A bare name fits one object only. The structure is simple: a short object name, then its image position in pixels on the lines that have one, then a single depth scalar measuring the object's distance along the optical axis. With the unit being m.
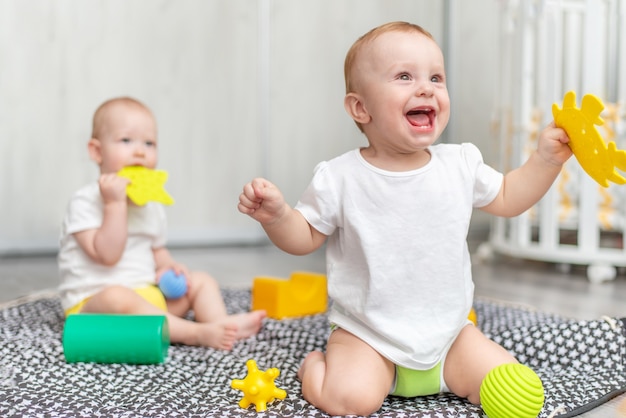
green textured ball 0.85
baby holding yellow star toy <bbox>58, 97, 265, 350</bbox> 1.29
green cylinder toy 1.13
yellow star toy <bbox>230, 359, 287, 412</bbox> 0.92
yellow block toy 1.48
